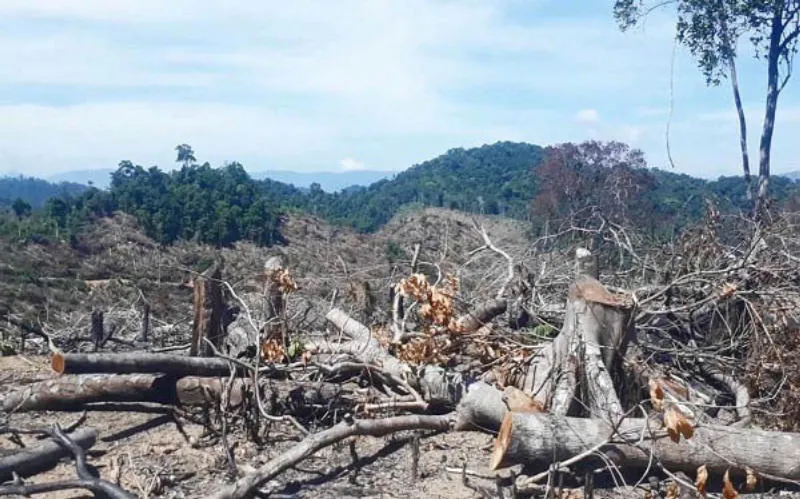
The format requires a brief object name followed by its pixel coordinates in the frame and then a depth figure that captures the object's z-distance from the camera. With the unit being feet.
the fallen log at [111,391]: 17.79
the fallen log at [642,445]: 13.76
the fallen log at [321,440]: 12.83
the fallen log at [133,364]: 17.22
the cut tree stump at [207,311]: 19.13
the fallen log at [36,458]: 14.08
